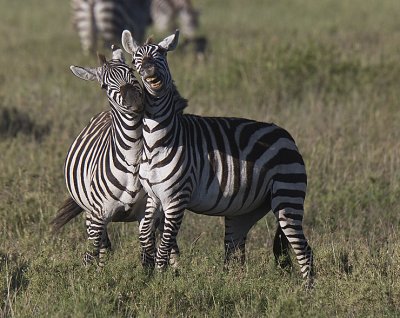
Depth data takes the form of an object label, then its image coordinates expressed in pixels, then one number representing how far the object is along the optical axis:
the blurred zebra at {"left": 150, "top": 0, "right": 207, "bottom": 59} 47.06
